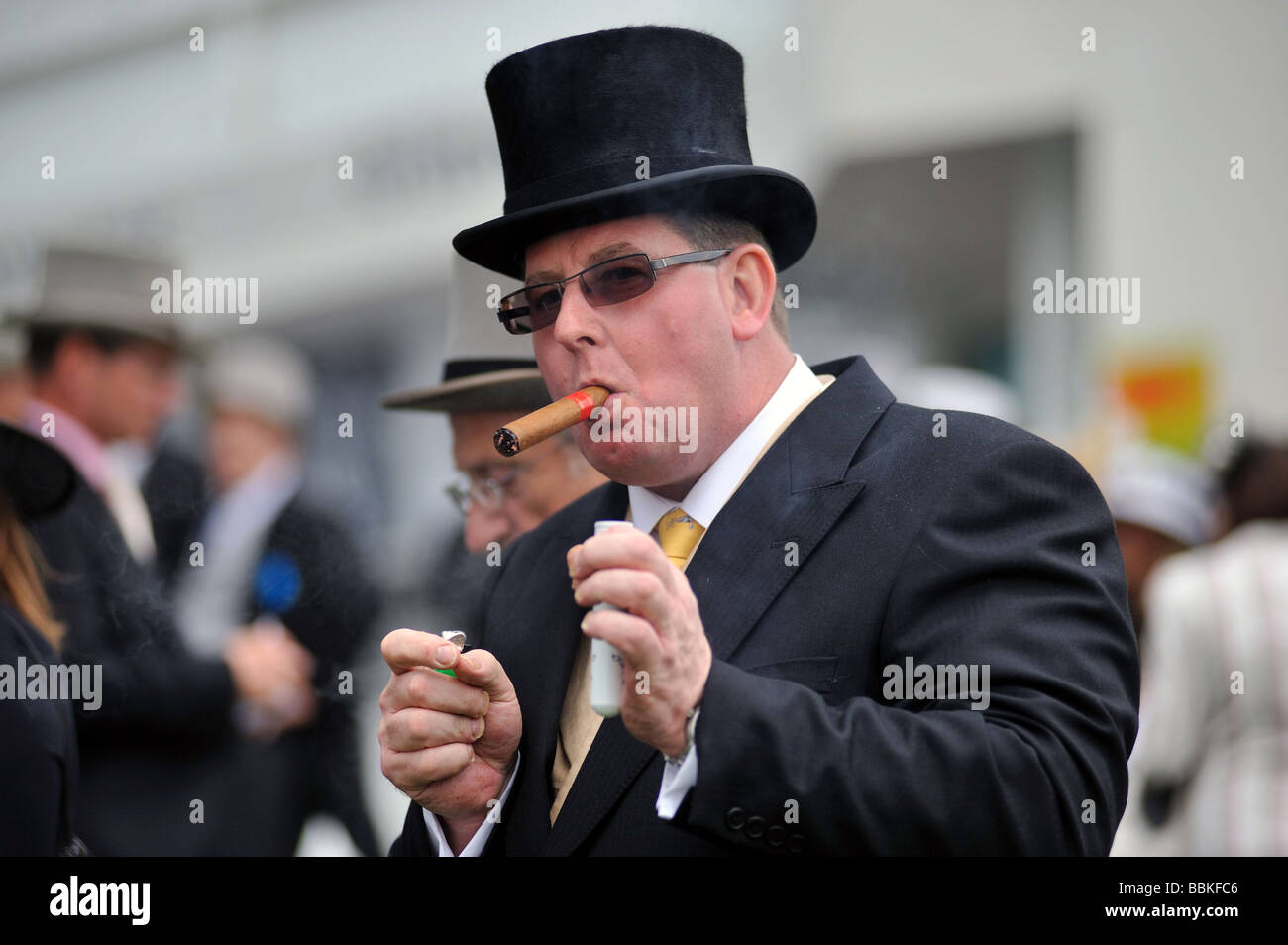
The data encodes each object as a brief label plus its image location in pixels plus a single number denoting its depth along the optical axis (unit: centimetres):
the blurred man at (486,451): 308
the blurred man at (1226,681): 314
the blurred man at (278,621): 336
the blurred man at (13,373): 339
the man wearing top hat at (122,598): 310
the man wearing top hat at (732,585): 175
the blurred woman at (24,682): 247
